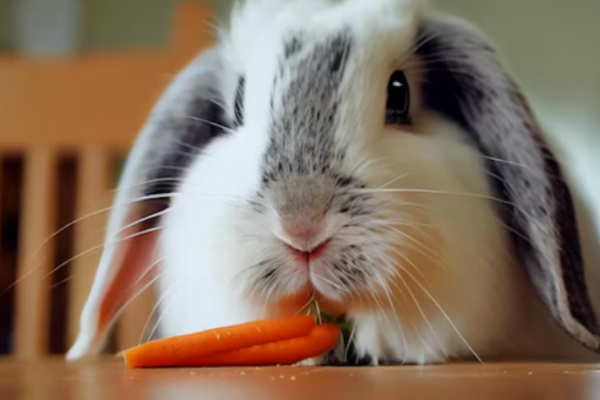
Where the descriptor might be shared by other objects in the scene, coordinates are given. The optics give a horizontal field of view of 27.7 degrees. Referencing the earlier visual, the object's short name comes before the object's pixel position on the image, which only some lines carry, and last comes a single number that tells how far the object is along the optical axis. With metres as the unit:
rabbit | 0.36
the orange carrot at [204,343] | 0.35
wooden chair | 0.62
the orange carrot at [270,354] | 0.35
